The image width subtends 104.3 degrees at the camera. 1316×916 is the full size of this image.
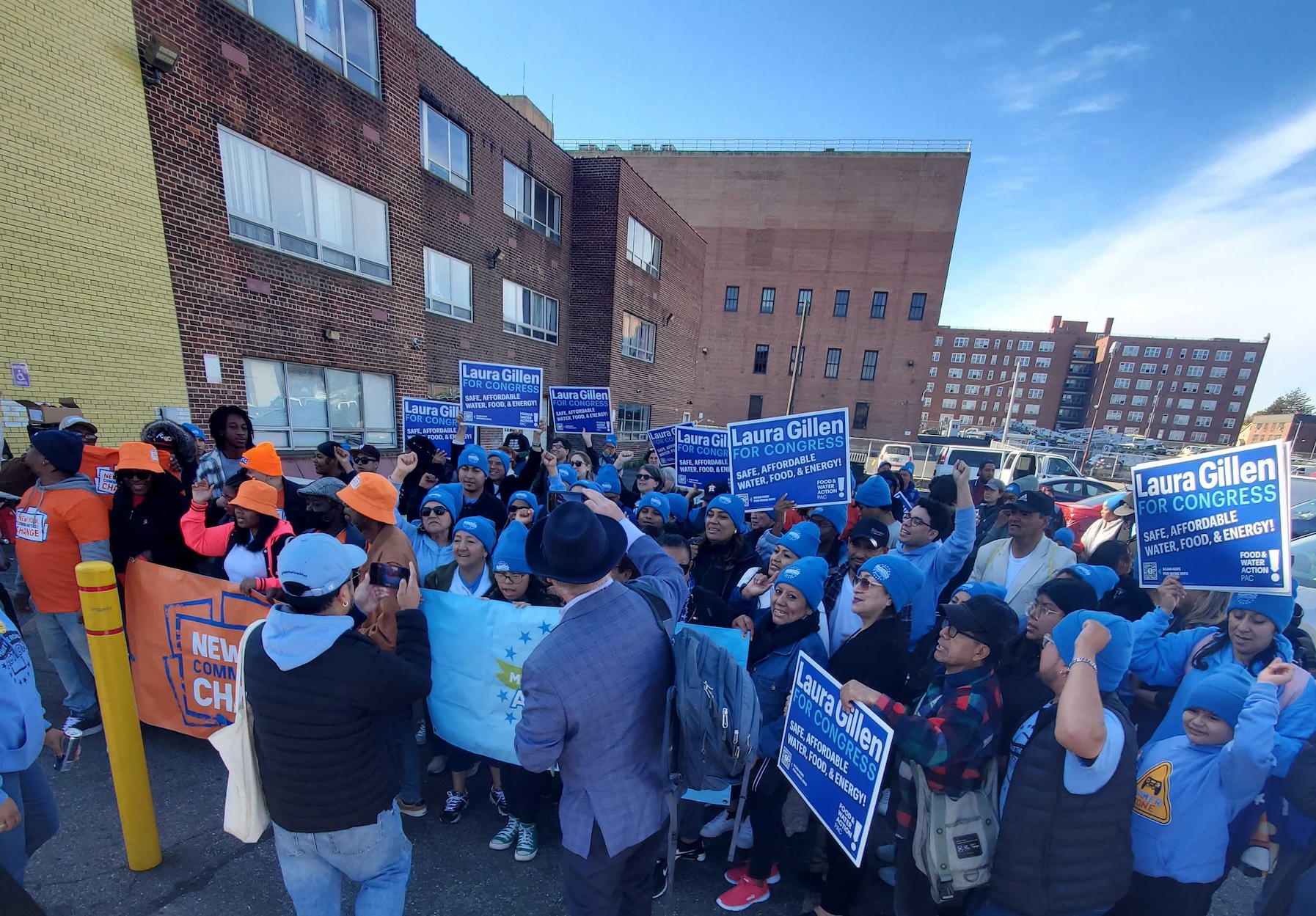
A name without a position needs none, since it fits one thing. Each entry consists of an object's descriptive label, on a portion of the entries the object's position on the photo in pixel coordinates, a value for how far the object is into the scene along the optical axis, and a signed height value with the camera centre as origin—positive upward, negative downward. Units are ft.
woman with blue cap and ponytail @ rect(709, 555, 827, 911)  8.75 -5.60
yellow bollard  7.80 -6.04
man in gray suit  5.58 -3.86
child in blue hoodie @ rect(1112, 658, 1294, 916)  6.14 -4.76
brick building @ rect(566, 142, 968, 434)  114.11 +25.94
